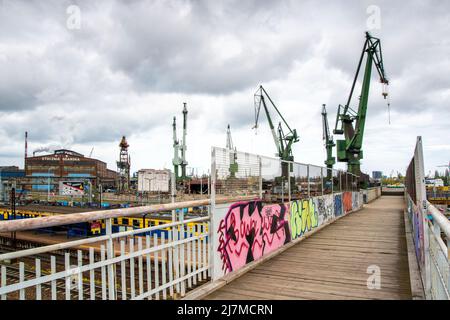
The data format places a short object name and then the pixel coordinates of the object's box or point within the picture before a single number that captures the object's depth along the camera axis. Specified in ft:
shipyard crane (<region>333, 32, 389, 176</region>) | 108.37
